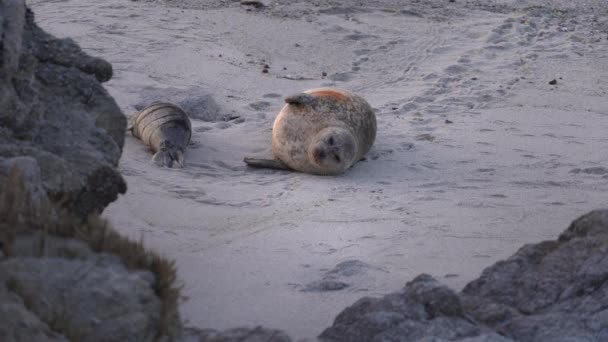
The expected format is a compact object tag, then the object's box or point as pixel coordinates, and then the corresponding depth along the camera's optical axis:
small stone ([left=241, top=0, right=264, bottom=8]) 22.00
